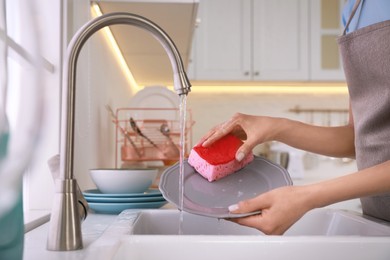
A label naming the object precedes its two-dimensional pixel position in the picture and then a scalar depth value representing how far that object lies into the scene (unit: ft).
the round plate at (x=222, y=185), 3.14
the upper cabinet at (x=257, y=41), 9.80
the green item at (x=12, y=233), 1.29
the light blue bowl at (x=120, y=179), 3.63
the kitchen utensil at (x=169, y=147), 5.69
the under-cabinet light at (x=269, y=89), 10.89
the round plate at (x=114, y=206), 3.51
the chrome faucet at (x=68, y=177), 1.94
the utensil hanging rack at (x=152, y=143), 5.67
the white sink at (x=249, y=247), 2.29
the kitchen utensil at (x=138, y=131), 5.72
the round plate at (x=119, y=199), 3.51
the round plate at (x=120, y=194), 3.55
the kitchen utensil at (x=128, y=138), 5.56
